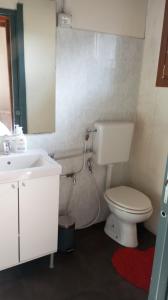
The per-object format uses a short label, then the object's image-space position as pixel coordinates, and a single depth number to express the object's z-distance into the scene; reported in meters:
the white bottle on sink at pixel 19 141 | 1.91
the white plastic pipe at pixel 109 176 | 2.50
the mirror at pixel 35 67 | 1.82
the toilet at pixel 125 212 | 2.15
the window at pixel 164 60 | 2.18
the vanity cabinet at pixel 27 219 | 1.66
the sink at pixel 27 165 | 1.61
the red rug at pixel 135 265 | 1.97
